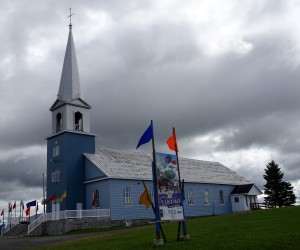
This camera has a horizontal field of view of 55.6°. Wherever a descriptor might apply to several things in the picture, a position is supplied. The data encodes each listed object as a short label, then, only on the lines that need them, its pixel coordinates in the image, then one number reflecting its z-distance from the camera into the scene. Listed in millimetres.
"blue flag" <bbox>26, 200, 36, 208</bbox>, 28686
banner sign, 12079
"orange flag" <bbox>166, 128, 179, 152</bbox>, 12834
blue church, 27636
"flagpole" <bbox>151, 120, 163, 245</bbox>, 11624
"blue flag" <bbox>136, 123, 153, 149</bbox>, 12397
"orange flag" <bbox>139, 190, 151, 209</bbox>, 12184
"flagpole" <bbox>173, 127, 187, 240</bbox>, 12151
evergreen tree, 43591
